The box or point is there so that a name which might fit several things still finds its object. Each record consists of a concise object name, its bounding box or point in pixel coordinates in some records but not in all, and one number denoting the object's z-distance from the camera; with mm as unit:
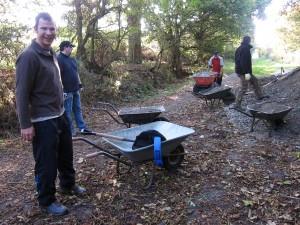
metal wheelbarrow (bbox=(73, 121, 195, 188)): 3285
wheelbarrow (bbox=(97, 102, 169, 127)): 4835
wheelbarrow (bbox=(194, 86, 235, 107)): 7216
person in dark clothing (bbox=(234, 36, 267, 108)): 6796
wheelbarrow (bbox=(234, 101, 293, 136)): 4874
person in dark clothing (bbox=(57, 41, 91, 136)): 5106
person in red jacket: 9776
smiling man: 2742
